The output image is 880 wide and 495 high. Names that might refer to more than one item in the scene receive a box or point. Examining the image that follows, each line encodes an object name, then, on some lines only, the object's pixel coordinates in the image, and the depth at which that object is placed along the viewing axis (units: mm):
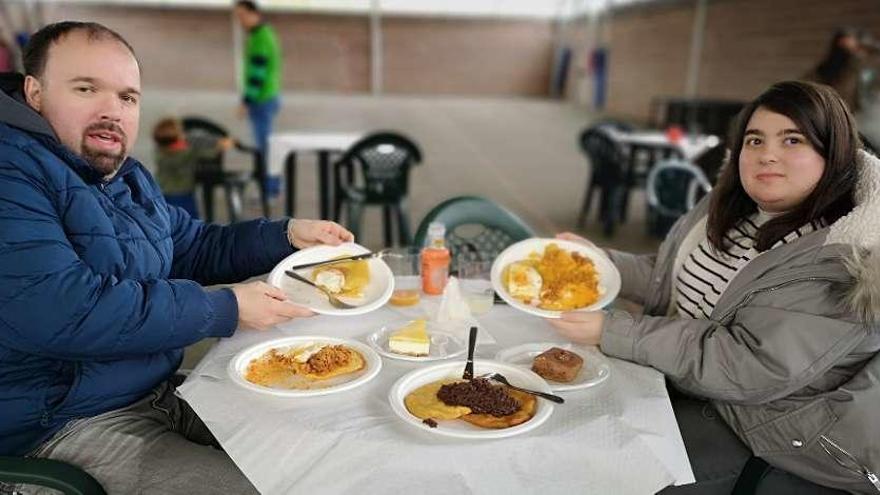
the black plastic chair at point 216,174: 5426
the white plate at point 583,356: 1432
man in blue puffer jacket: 1293
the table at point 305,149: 5328
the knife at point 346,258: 1864
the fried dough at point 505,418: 1267
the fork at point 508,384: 1333
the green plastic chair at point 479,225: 2713
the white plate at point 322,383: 1343
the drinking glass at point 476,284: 1868
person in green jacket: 6766
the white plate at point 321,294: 1728
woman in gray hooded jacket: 1407
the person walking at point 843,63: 5484
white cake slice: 1557
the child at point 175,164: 4789
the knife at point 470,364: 1447
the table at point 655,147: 5965
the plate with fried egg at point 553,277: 1823
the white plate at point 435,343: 1566
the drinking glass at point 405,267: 2061
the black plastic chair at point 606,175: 6042
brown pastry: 1443
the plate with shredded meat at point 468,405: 1236
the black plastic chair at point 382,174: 4984
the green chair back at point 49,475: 1243
